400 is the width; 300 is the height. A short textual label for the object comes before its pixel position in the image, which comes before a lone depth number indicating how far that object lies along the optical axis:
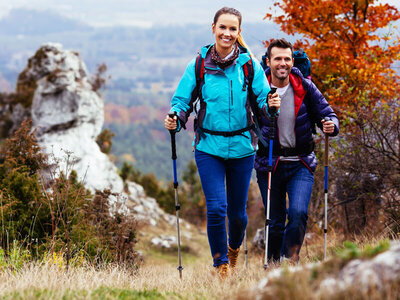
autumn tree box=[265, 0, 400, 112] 10.74
